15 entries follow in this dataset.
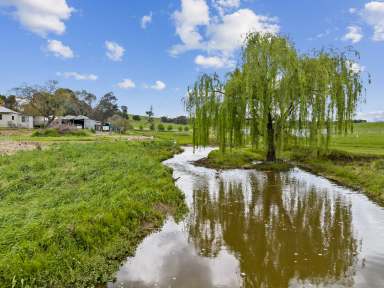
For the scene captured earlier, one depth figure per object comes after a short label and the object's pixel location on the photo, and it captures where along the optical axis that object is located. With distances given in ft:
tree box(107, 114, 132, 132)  260.36
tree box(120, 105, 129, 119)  397.60
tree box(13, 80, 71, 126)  228.22
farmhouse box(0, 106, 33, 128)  205.57
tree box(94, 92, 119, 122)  380.17
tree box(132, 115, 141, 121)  458.50
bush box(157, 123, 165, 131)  326.16
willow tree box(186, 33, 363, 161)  66.18
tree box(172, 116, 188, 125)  442.67
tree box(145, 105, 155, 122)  438.57
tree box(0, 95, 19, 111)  278.05
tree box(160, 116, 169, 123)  468.96
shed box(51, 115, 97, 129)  267.18
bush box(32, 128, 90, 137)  164.86
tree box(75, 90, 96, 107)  373.67
